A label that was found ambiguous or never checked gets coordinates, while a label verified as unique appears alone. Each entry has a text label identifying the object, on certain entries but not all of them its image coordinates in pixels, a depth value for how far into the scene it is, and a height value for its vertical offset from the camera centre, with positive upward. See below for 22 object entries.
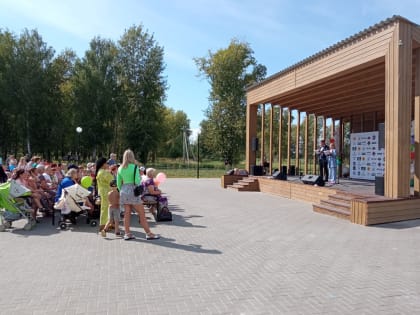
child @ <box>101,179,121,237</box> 6.78 -1.01
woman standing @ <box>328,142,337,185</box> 12.44 -0.10
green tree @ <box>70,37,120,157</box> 35.34 +6.30
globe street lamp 36.06 +1.20
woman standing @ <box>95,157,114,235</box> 7.00 -0.56
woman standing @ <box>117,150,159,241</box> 6.32 -0.48
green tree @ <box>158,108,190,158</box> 65.19 +4.82
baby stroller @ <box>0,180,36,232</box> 7.21 -1.00
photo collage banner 16.34 +0.22
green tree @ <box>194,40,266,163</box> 39.81 +7.68
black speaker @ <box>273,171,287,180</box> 15.00 -0.69
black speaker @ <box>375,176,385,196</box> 9.31 -0.64
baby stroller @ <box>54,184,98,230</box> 7.31 -0.92
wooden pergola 8.70 +2.77
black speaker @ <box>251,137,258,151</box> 17.59 +0.76
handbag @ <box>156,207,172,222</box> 8.38 -1.33
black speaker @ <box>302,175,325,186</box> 12.11 -0.69
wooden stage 8.23 -1.11
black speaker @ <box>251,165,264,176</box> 17.25 -0.56
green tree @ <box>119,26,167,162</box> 37.91 +7.63
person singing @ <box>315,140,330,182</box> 12.92 +0.04
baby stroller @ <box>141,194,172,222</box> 8.40 -1.11
